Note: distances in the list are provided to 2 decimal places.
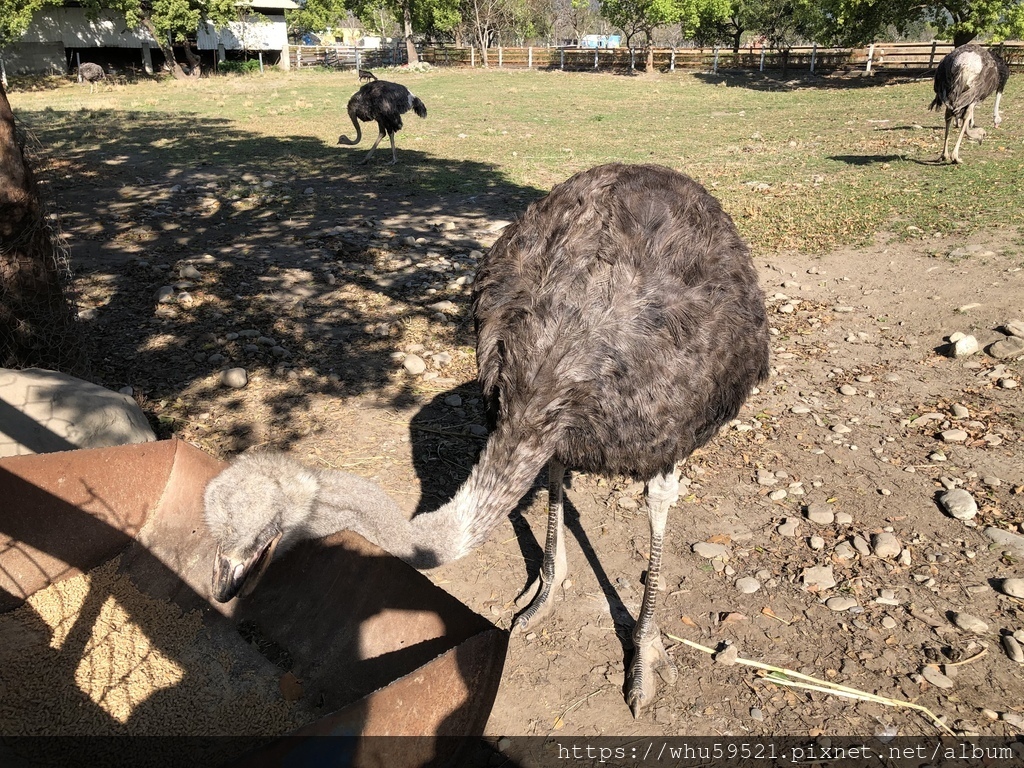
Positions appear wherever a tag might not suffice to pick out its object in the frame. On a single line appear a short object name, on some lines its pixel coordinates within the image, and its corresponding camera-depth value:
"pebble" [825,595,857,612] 3.58
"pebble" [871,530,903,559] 3.88
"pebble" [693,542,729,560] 3.96
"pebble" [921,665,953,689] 3.14
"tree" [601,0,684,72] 39.88
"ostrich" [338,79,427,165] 14.27
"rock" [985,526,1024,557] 3.84
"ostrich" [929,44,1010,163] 11.99
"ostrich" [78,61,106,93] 34.34
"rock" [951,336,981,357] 5.73
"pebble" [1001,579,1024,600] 3.53
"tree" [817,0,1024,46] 24.06
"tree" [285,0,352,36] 52.47
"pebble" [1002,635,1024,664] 3.22
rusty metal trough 2.28
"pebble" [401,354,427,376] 5.75
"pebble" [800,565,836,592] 3.72
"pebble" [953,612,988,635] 3.38
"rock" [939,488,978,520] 4.09
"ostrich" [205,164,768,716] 2.76
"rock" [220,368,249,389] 5.36
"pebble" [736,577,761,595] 3.73
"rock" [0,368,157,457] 3.94
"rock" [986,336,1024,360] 5.59
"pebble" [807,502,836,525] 4.17
